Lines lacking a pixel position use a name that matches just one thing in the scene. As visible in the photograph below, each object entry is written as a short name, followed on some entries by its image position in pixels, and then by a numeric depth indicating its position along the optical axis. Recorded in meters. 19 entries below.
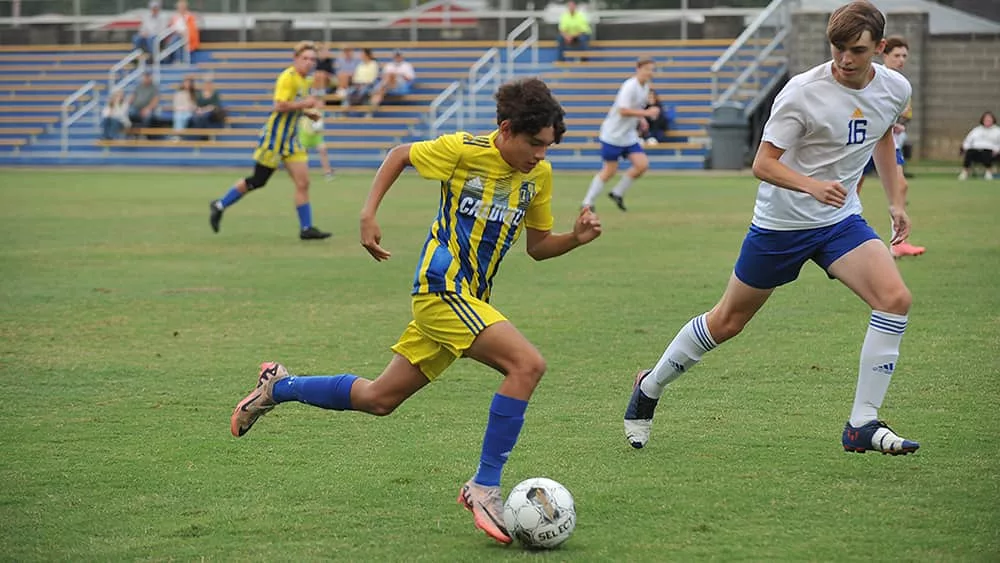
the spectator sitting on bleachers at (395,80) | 34.62
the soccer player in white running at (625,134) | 20.08
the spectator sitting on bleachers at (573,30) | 34.69
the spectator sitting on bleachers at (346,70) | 34.94
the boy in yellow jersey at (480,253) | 5.33
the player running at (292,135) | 16.23
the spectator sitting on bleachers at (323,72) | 34.22
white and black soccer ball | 5.04
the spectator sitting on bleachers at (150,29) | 37.59
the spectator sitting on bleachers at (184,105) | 35.06
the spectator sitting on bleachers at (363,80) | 34.38
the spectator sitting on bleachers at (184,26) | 37.88
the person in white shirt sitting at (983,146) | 27.81
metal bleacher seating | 32.97
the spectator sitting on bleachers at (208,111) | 35.06
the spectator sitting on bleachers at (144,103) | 35.34
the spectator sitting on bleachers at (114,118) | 35.34
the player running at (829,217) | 6.20
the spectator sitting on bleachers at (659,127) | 31.42
